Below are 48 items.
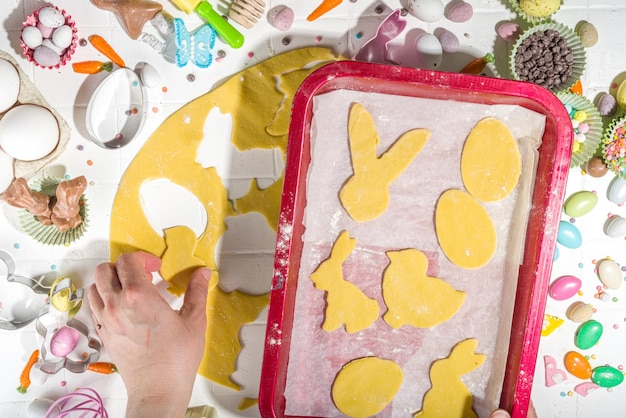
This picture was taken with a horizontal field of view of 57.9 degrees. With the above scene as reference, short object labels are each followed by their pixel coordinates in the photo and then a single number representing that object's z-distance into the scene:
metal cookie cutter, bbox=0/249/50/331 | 1.03
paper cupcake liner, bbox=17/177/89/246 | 1.01
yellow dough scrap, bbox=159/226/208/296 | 1.03
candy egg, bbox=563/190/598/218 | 1.00
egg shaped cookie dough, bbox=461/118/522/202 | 0.91
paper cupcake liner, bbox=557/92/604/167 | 0.97
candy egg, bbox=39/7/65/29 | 0.94
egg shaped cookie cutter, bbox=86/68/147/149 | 0.99
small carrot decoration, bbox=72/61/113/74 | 1.00
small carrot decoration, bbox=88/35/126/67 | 1.00
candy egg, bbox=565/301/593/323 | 1.02
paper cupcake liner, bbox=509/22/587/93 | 0.97
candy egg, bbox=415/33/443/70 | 0.98
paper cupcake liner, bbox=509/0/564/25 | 0.98
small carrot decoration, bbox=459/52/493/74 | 0.99
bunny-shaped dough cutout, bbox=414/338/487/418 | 0.94
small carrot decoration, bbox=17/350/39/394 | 1.05
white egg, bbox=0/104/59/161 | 0.92
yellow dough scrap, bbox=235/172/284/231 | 1.03
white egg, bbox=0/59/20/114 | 0.92
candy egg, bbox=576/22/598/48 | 0.98
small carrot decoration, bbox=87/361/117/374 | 1.04
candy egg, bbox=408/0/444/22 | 0.96
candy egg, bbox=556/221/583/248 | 1.00
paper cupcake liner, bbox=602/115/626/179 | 0.97
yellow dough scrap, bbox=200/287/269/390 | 1.04
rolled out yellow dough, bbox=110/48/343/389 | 1.01
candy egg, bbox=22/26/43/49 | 0.95
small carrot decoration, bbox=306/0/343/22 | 1.00
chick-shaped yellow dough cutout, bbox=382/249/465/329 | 0.93
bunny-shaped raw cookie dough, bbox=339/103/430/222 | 0.90
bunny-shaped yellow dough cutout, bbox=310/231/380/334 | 0.92
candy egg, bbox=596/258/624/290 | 1.02
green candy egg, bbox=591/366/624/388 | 1.05
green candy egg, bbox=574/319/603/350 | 1.03
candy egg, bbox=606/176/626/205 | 1.00
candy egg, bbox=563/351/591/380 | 1.04
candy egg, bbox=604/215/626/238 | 1.01
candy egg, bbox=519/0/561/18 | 0.95
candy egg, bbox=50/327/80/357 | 0.99
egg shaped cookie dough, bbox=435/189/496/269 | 0.92
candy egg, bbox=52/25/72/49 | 0.96
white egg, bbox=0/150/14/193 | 0.96
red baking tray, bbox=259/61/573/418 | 0.85
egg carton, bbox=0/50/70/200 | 0.98
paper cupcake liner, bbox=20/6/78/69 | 0.96
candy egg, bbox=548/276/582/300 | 1.01
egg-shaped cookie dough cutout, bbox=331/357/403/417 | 0.95
